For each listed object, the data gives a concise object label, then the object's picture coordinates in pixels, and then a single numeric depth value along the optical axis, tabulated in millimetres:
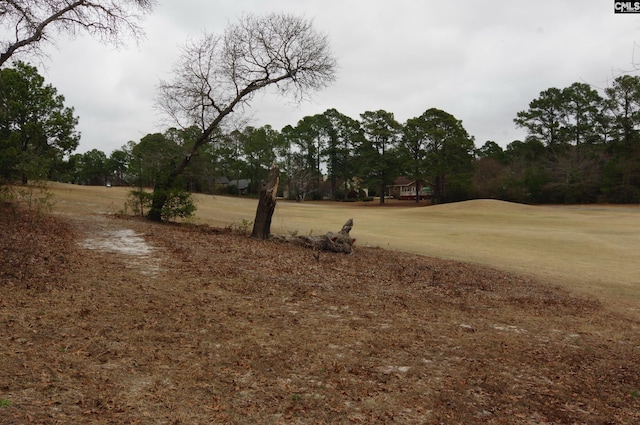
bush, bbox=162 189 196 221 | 17406
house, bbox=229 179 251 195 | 78262
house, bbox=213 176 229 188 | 81144
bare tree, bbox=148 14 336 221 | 17328
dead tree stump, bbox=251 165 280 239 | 15258
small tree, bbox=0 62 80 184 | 25578
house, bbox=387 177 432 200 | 82250
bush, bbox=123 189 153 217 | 18484
